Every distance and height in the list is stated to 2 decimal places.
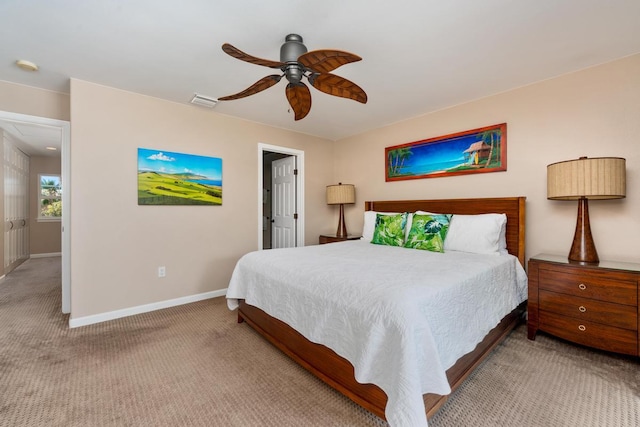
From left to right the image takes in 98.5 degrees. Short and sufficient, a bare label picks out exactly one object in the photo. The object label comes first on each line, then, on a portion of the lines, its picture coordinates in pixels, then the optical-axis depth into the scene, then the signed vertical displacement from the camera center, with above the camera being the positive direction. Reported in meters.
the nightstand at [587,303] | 1.93 -0.69
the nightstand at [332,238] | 4.09 -0.41
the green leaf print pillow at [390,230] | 3.14 -0.22
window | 6.59 +0.31
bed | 1.27 -0.72
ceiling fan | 1.61 +0.91
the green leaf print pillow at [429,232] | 2.79 -0.22
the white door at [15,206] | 4.58 +0.08
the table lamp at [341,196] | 4.39 +0.24
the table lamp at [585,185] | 2.12 +0.21
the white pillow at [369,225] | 3.64 -0.18
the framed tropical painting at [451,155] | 3.04 +0.70
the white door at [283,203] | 4.60 +0.15
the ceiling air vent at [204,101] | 3.10 +1.28
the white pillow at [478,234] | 2.63 -0.23
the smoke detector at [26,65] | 2.33 +1.26
